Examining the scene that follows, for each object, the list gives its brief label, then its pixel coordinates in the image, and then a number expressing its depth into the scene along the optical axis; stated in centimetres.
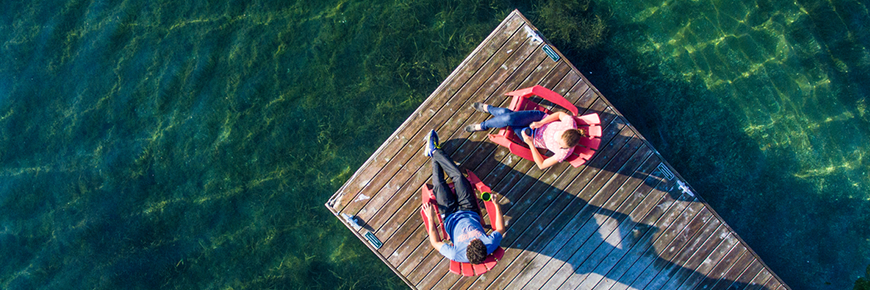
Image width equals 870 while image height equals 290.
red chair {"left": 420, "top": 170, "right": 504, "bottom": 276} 465
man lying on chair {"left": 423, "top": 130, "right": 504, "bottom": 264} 462
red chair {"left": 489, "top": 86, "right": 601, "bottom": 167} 471
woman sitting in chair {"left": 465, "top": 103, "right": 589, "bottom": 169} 441
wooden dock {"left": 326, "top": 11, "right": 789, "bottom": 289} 591
